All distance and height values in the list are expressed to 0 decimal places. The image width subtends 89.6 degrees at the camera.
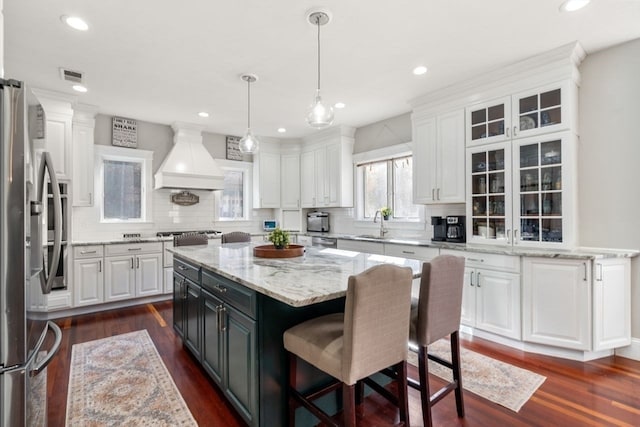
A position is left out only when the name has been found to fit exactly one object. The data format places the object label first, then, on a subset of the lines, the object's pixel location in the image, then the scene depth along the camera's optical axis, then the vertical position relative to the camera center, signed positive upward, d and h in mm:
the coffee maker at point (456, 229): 3713 -190
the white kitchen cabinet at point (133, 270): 4164 -762
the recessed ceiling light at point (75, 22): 2338 +1419
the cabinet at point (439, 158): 3621 +650
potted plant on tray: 2713 -208
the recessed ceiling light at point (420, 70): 3164 +1436
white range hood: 4789 +741
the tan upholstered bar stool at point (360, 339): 1426 -614
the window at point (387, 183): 4637 +465
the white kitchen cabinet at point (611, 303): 2643 -754
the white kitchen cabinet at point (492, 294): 2959 -780
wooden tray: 2607 -318
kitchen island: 1705 -599
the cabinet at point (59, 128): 3742 +1014
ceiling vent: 3184 +1401
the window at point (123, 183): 4688 +463
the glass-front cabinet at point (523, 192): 2887 +206
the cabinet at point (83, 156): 4152 +751
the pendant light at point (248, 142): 3230 +723
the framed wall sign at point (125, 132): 4723 +1210
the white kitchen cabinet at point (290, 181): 6074 +614
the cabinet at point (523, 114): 2885 +967
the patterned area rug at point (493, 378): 2206 -1256
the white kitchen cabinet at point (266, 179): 5949 +641
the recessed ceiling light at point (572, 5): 2199 +1446
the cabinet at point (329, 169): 5273 +761
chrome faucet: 4797 -234
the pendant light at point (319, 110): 2332 +750
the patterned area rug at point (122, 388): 2016 -1271
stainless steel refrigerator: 1154 -156
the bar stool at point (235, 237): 4047 -308
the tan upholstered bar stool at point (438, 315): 1788 -600
